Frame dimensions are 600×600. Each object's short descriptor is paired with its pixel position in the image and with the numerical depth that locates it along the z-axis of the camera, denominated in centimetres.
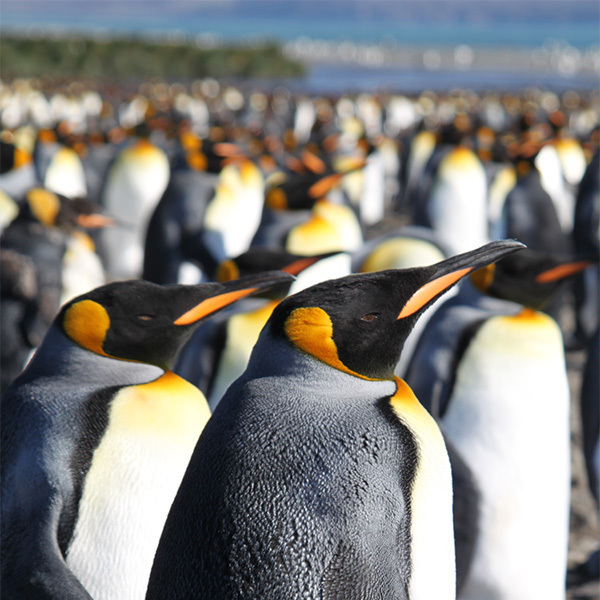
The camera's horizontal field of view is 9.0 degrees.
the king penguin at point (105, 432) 306
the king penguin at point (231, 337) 355
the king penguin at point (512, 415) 349
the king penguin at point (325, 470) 290
